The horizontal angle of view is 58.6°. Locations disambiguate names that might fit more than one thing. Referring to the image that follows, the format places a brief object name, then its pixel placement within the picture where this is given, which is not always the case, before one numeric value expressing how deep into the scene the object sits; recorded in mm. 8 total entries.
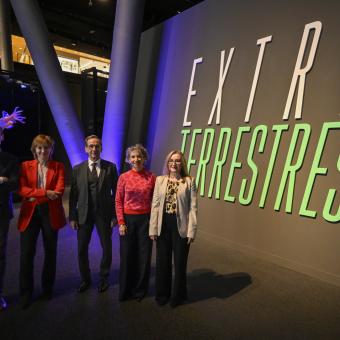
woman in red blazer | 2488
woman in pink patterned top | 2578
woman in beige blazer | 2502
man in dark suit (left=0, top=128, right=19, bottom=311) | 2422
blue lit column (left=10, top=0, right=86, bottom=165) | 5547
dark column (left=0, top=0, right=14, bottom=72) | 8242
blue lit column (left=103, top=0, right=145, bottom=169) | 5160
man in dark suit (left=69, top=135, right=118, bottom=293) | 2725
